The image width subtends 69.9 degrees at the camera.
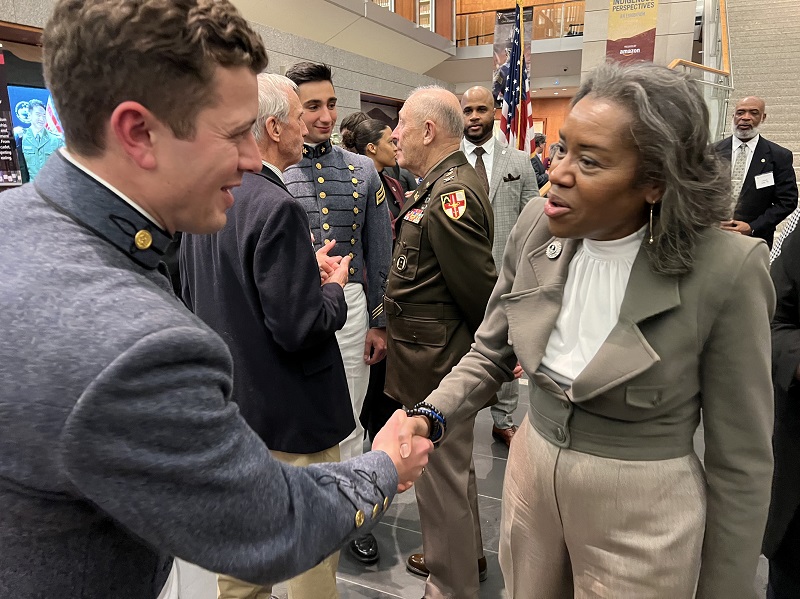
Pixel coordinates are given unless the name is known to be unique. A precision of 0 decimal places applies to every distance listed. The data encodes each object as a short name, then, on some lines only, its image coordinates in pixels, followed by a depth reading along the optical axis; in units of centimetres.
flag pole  630
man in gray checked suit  361
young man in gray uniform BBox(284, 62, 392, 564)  265
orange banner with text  868
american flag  619
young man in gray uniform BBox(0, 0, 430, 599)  63
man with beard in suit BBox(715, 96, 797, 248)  493
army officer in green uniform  212
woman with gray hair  112
